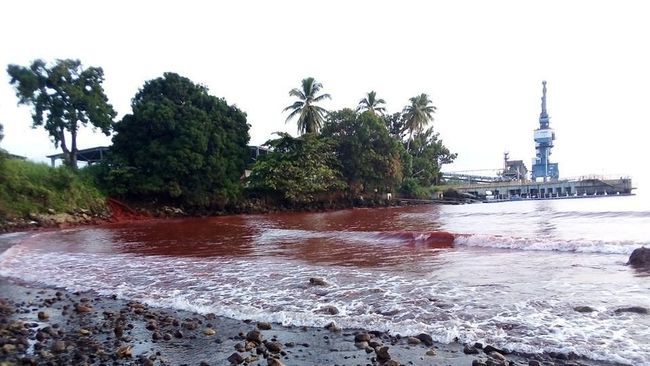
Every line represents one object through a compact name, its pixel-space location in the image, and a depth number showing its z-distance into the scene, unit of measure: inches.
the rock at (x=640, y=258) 381.8
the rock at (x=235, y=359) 185.4
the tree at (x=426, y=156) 2405.3
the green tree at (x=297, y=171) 1577.3
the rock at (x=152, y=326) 236.1
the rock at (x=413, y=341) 208.2
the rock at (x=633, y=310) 243.9
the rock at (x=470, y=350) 193.5
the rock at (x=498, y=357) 179.8
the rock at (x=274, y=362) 177.5
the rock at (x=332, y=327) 231.5
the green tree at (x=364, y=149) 1772.9
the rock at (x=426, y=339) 208.1
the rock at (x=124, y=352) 195.8
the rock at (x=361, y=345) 203.0
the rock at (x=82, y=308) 273.4
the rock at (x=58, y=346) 201.5
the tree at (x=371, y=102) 2224.4
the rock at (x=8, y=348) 197.0
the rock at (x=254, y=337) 212.2
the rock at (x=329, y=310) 262.4
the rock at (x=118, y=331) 225.7
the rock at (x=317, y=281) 343.3
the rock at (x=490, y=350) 194.3
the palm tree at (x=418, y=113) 2338.8
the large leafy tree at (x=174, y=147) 1277.1
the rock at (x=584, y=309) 249.0
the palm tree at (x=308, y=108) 1911.9
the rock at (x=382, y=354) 185.6
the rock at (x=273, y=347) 198.4
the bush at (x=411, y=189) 2235.0
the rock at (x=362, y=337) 210.3
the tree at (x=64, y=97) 1206.9
